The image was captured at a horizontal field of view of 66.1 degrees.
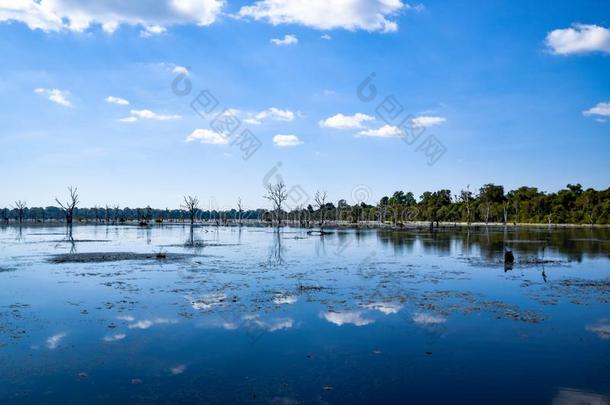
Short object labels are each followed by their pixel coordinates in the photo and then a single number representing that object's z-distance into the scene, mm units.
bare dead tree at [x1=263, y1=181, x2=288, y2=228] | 92400
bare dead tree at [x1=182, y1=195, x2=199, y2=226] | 99219
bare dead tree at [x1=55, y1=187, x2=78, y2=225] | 91944
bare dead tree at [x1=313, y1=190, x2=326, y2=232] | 95862
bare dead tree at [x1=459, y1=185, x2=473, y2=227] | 136125
